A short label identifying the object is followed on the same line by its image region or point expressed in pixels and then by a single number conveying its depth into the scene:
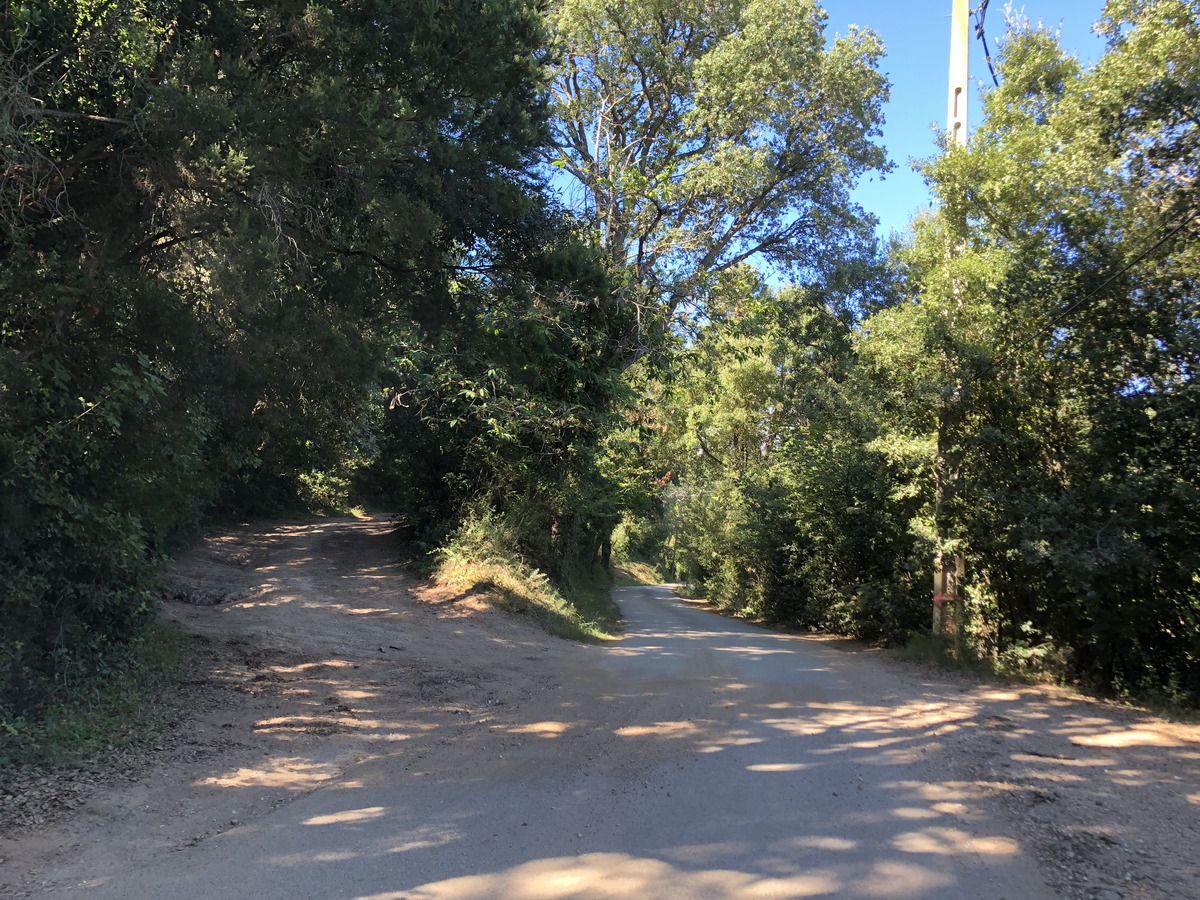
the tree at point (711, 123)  17.98
